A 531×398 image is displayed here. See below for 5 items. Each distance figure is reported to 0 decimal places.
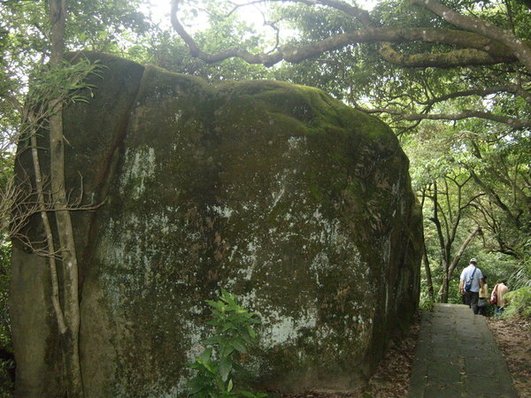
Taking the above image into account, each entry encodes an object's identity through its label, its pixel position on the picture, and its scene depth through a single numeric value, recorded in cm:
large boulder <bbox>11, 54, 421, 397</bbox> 629
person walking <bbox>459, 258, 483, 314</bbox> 1235
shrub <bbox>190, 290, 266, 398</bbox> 404
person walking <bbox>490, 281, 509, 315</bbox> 1294
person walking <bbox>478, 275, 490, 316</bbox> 1238
